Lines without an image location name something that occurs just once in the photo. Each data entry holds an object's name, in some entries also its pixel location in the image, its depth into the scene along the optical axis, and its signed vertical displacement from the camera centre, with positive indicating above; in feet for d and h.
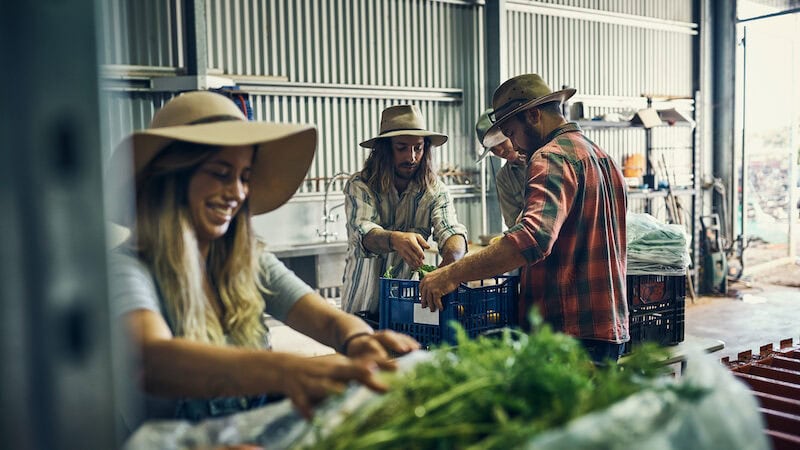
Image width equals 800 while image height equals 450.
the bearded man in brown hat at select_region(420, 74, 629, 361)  9.26 -0.92
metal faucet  21.69 -1.02
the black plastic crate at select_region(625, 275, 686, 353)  12.22 -2.18
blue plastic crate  9.84 -1.71
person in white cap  14.97 -0.13
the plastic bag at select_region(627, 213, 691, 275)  12.22 -1.22
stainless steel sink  20.42 -1.82
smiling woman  4.87 -0.73
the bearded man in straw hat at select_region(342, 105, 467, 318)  12.48 -0.44
